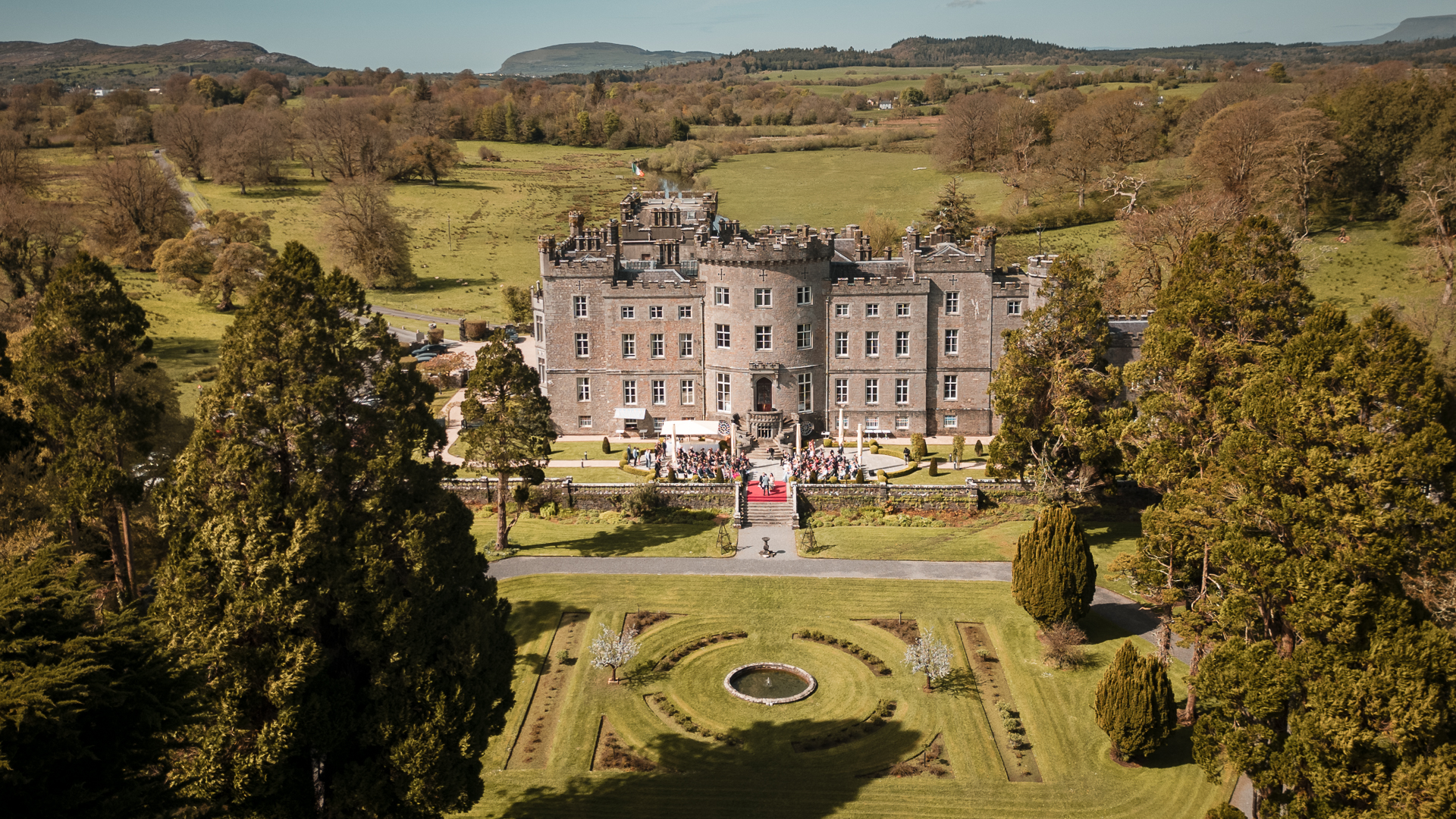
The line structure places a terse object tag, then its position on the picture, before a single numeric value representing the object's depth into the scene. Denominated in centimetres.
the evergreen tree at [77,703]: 1625
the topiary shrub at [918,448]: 5966
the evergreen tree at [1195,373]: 3425
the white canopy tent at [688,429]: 6122
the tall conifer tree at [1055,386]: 4956
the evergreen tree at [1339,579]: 2319
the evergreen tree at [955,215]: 10394
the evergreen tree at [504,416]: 4803
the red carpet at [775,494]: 5422
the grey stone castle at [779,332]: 6184
